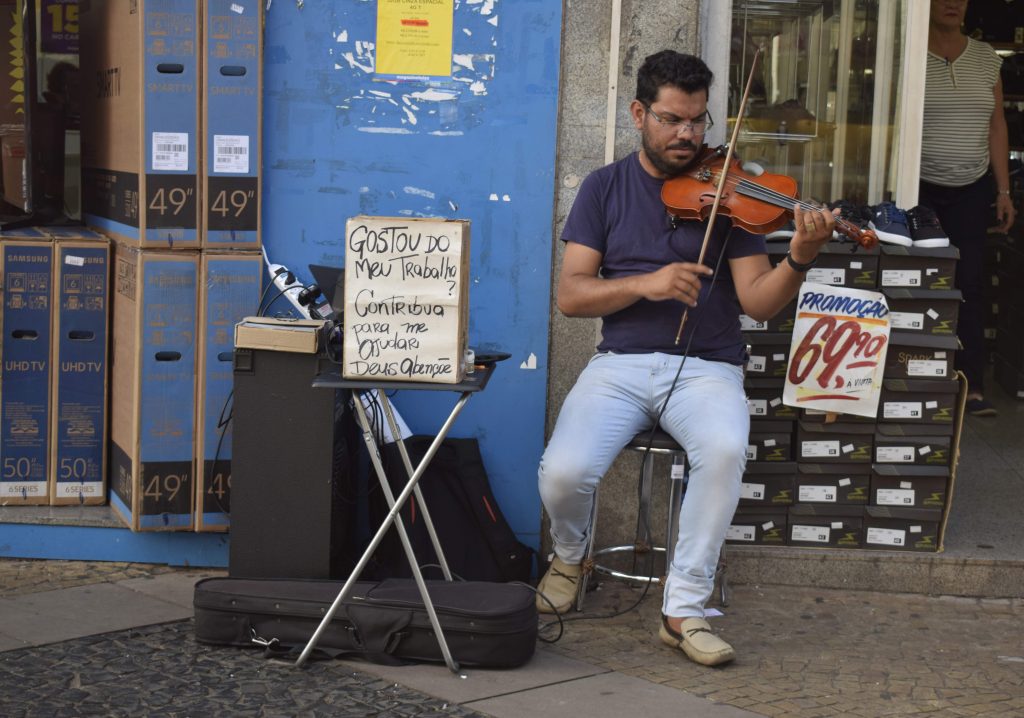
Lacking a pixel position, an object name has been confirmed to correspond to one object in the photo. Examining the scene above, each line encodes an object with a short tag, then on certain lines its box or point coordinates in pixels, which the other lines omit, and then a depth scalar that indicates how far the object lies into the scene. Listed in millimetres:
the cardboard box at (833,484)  4871
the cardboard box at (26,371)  4816
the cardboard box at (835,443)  4836
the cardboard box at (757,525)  4883
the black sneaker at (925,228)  4754
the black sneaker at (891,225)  4742
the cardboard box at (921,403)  4812
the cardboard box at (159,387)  4578
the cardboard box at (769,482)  4852
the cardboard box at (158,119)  4469
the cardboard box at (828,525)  4887
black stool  4250
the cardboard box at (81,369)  4875
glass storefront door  5270
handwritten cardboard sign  3787
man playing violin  4055
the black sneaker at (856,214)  4734
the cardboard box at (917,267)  4719
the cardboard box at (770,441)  4840
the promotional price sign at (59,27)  5453
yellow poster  4629
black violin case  3846
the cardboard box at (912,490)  4867
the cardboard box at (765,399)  4824
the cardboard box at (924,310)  4738
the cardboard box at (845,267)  4715
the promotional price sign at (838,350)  4715
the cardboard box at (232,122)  4504
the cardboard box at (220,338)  4602
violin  4043
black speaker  4199
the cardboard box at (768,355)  4785
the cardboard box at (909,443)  4844
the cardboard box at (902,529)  4863
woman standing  5973
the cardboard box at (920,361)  4793
